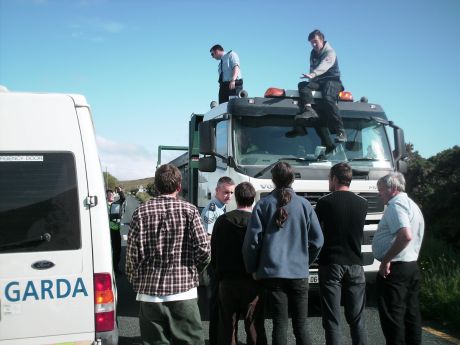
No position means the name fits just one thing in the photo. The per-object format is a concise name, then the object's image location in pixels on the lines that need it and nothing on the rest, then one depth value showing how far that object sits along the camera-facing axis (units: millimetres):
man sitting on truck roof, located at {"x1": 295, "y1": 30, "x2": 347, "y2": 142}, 6719
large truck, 6207
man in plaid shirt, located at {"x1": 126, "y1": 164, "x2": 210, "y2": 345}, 3502
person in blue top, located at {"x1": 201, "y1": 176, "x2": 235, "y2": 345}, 4734
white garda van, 3109
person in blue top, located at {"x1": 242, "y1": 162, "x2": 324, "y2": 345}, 4008
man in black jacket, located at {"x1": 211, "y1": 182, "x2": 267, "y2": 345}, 4078
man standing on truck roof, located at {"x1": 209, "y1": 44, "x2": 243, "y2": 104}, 7859
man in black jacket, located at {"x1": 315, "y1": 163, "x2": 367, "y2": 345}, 4371
